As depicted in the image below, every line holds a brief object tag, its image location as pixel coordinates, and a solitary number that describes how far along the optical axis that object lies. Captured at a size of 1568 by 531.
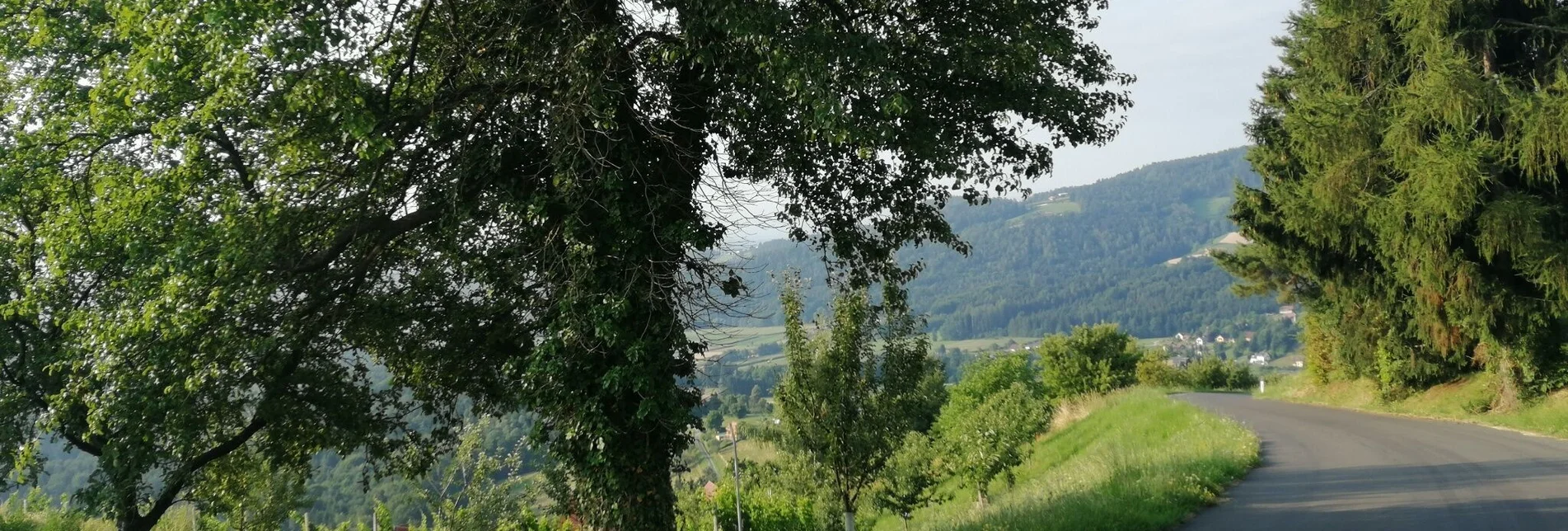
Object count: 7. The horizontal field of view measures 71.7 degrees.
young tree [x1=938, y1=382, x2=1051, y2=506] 22.50
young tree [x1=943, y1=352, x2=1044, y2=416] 52.58
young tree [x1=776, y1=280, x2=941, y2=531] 13.41
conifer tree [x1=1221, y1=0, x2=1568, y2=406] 21.03
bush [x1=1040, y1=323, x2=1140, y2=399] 55.81
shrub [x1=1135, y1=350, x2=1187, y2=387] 57.78
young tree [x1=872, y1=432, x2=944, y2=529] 17.22
